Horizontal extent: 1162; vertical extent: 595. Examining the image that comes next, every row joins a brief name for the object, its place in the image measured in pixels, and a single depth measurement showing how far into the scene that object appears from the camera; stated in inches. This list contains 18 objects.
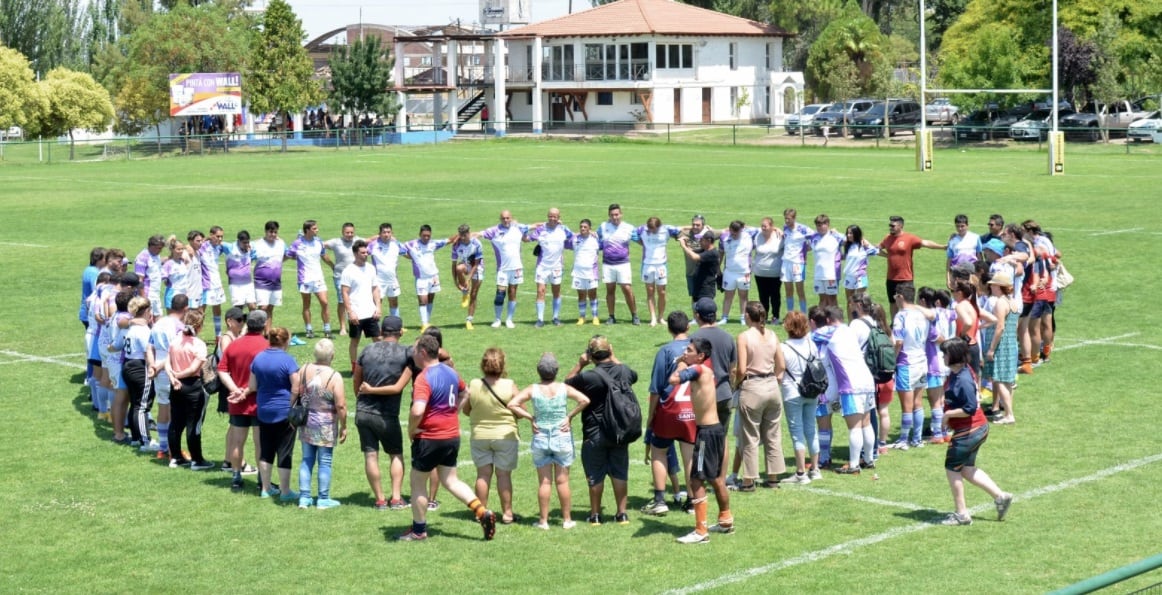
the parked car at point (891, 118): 2834.6
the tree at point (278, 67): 3240.7
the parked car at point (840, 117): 2856.8
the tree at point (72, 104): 3041.3
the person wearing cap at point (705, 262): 860.6
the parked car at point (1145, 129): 2394.2
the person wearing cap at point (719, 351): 497.0
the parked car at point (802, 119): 2944.4
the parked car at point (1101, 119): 2487.7
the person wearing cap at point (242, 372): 537.3
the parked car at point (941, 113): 2994.6
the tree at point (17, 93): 2878.9
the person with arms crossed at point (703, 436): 471.8
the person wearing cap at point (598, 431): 481.0
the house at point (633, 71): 3437.5
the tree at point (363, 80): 3344.0
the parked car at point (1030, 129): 2511.1
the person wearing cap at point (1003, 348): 630.5
